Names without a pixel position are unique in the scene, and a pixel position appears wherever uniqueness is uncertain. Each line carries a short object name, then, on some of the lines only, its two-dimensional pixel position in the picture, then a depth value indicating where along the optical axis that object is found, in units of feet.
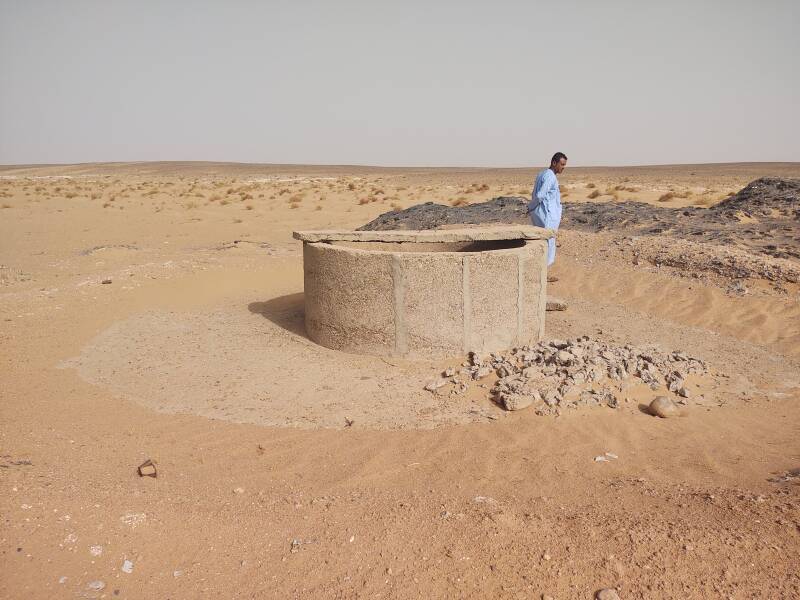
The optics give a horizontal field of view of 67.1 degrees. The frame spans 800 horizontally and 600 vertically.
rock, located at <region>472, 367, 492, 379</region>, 18.15
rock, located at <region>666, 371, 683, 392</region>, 17.90
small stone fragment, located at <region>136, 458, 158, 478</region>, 13.01
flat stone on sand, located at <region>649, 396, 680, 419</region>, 16.49
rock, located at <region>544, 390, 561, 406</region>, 16.80
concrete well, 18.81
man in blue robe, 25.76
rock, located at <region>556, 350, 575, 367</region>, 18.31
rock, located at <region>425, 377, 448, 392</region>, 17.78
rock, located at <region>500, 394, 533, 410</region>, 16.53
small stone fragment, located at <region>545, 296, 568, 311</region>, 26.12
